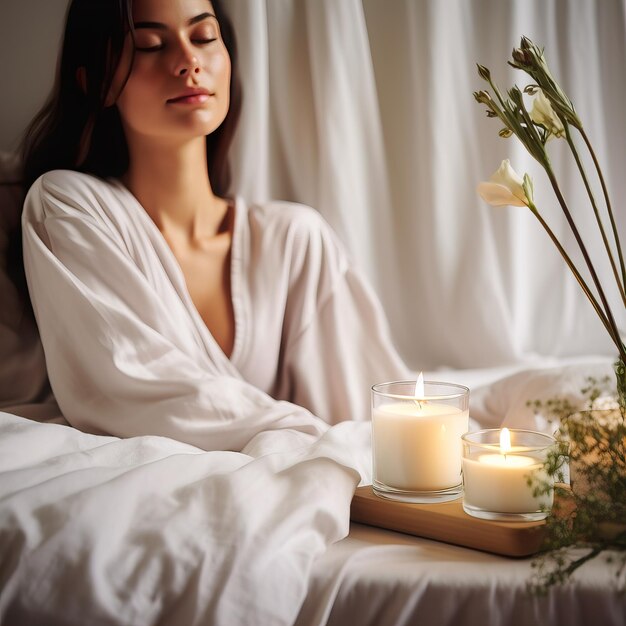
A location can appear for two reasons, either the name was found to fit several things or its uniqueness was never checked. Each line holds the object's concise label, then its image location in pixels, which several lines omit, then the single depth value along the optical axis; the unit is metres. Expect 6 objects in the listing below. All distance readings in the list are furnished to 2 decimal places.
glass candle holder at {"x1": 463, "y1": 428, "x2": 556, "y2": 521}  0.82
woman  1.23
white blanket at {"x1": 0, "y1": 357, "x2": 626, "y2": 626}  0.75
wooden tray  0.81
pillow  1.38
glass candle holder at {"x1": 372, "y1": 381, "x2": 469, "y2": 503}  0.90
